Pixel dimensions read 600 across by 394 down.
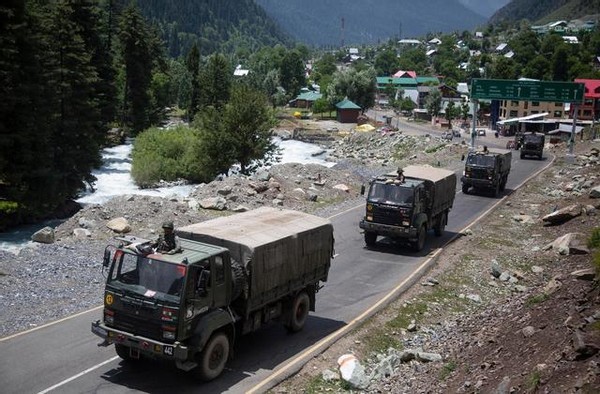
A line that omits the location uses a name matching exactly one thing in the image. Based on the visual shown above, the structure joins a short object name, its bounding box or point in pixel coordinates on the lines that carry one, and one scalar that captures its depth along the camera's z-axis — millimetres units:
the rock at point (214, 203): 29453
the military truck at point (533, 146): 60969
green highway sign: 58969
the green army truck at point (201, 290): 11773
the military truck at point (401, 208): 24031
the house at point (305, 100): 154250
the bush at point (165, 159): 49334
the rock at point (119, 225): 24466
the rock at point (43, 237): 22750
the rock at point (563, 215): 29984
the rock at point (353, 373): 13195
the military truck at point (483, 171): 39406
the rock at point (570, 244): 22847
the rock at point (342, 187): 37719
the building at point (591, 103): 103000
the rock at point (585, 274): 17094
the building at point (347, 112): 121000
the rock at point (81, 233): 23600
